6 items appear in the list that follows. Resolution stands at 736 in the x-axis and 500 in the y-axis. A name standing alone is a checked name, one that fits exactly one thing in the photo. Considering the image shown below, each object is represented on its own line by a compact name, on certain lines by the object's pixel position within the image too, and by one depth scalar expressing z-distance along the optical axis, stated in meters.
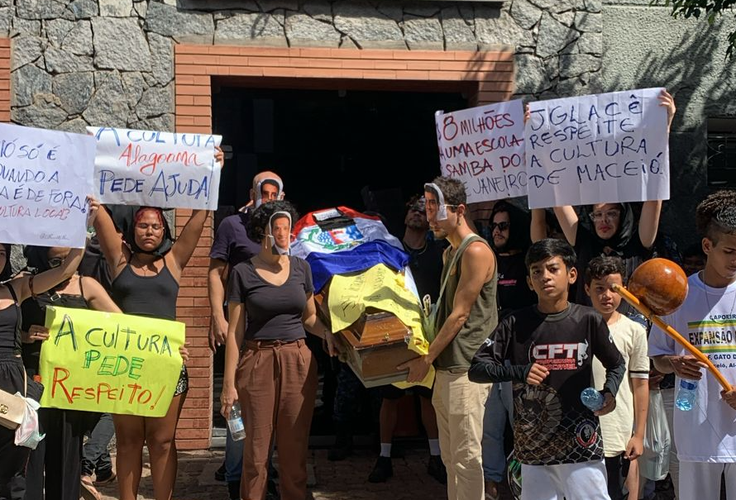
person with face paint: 6.04
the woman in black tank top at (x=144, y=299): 5.45
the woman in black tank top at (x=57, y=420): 5.16
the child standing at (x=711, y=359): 4.31
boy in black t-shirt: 4.45
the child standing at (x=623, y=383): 4.94
